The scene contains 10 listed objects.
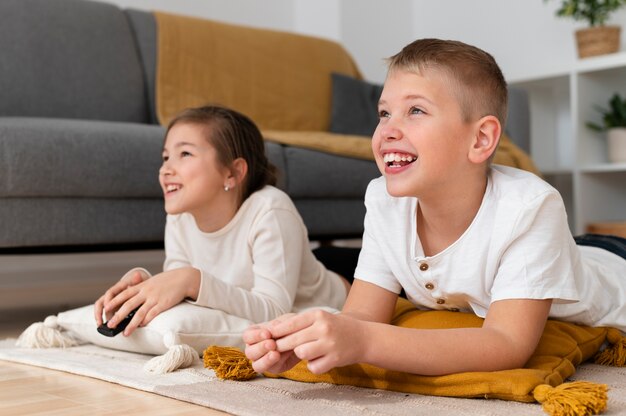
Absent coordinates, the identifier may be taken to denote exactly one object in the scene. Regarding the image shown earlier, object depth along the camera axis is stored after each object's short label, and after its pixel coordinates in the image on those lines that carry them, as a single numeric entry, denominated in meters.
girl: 1.70
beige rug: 1.07
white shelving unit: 3.64
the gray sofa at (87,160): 2.08
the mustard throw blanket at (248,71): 3.15
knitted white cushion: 1.48
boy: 1.11
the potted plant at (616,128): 3.60
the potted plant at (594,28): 3.66
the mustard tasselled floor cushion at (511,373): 1.04
